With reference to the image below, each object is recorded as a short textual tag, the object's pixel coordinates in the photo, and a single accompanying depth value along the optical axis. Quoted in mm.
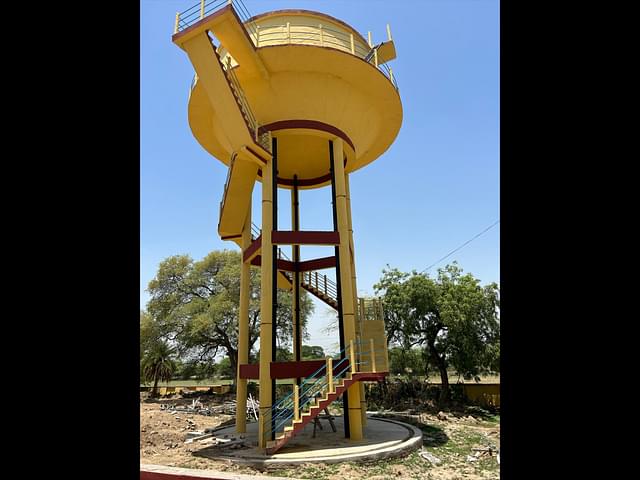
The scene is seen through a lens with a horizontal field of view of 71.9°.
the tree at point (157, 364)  34062
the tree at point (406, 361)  27344
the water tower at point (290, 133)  13023
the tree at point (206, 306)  33906
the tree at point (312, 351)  48984
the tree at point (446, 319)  24938
